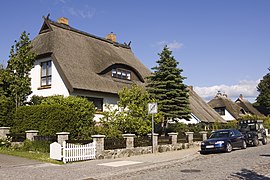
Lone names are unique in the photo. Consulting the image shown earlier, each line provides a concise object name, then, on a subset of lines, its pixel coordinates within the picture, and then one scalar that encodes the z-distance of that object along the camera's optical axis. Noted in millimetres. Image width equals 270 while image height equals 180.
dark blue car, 19797
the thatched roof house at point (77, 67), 24750
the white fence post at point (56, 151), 14633
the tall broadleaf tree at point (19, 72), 22016
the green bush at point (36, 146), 16859
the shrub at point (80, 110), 19875
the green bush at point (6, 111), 21719
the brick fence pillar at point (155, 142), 20072
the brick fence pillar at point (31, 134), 17766
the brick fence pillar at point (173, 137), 22006
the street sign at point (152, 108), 18562
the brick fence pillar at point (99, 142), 16091
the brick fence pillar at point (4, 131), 20094
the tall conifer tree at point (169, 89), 26547
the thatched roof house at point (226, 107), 58594
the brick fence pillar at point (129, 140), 17933
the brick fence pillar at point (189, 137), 24156
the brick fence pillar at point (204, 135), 26409
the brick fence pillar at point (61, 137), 15737
